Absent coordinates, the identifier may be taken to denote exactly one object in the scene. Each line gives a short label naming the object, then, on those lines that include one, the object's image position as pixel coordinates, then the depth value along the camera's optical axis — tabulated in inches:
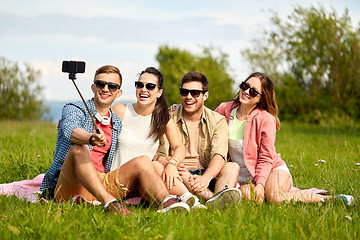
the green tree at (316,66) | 643.6
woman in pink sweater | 173.8
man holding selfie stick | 143.3
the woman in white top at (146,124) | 173.0
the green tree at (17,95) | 676.7
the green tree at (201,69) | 832.3
